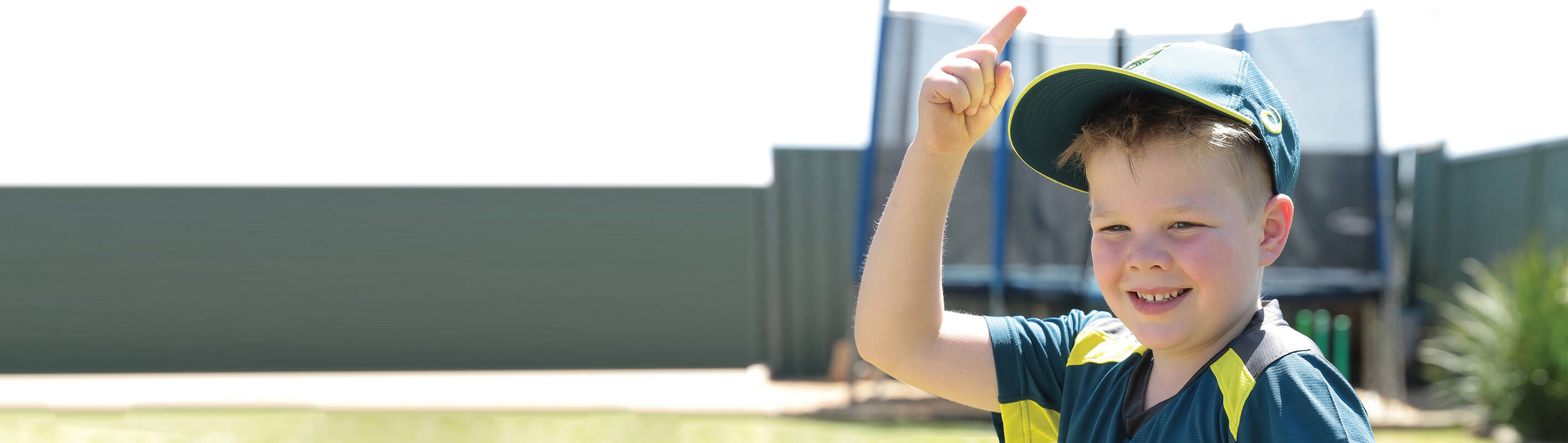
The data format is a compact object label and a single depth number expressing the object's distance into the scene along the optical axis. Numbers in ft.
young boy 3.20
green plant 15.64
